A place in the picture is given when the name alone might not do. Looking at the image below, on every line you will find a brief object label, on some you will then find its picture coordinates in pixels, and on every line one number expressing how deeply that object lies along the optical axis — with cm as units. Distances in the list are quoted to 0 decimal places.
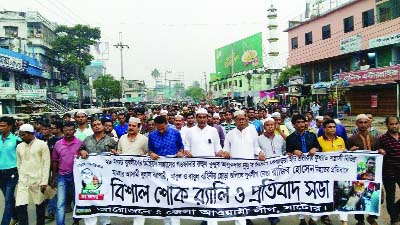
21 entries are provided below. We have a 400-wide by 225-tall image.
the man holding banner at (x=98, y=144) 566
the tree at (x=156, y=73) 15750
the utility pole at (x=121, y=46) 6053
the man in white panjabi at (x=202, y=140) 601
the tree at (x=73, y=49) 5006
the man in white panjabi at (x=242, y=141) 576
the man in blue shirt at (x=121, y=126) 965
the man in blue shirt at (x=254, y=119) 940
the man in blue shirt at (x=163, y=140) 559
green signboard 5244
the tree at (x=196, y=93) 13138
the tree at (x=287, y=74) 5033
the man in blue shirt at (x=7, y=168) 561
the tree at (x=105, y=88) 6438
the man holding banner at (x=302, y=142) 561
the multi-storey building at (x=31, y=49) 3694
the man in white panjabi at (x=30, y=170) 544
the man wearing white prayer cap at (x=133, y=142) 560
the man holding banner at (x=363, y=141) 561
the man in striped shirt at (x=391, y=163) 542
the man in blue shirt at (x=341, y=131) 675
